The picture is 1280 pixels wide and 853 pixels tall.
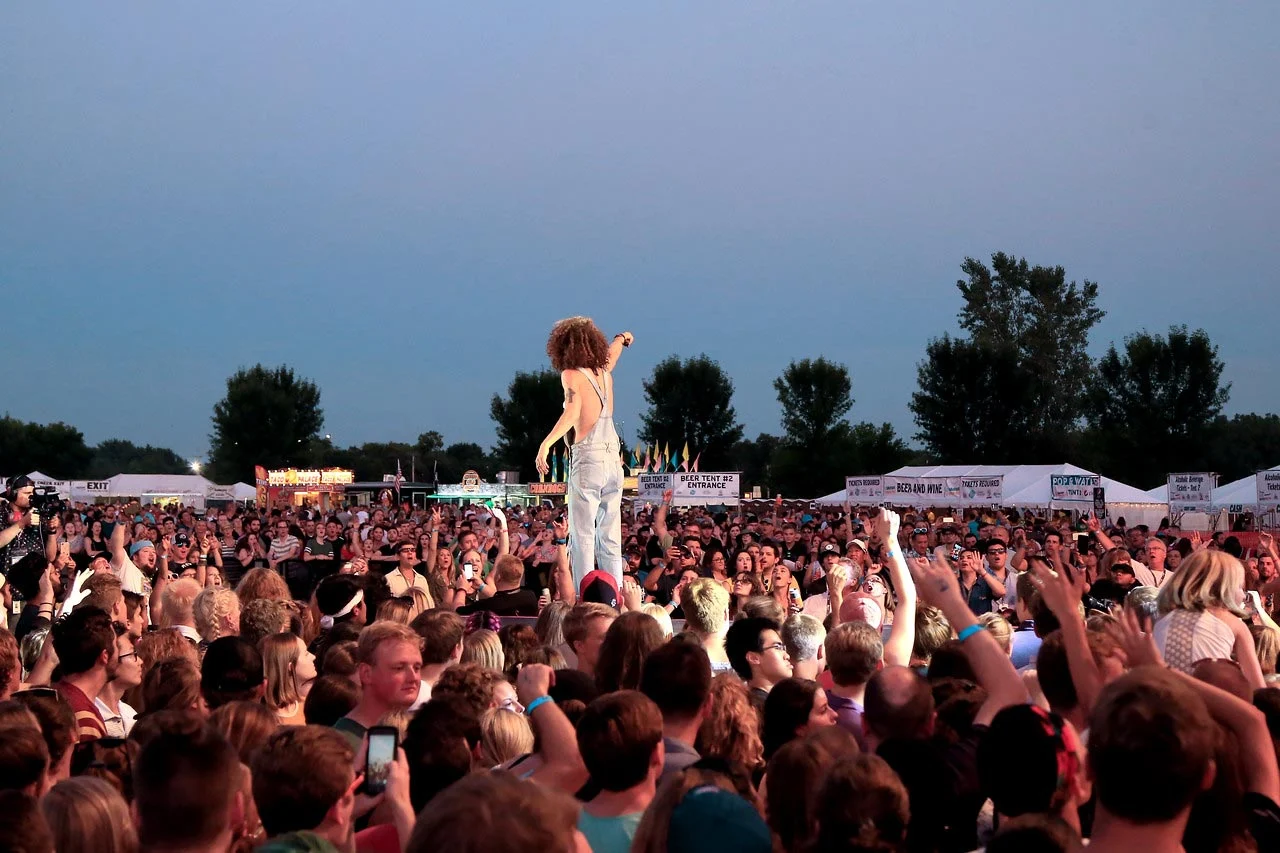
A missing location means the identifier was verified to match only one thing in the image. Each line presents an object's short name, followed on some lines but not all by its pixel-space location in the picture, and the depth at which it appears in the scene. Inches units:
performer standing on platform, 433.4
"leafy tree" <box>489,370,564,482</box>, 3846.0
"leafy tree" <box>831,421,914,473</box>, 2898.6
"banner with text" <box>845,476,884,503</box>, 1323.8
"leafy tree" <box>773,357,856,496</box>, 2955.2
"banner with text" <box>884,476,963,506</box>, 1242.6
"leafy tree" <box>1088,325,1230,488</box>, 2351.1
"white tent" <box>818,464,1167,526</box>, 1240.2
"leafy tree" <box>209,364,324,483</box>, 3786.9
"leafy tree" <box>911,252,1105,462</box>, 2610.7
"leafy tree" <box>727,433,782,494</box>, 4094.0
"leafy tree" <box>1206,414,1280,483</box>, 2554.1
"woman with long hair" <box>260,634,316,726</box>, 213.8
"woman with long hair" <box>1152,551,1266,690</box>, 214.1
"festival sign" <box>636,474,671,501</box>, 1058.7
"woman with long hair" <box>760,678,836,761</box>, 174.1
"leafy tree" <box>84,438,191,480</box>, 5546.3
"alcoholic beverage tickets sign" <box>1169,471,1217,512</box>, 915.4
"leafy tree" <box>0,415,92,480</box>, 4205.2
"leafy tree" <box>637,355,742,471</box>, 3427.7
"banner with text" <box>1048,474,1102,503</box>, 1063.6
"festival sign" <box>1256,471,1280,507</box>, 842.2
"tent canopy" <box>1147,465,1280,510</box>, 1042.7
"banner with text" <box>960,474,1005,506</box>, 1210.6
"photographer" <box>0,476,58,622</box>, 430.3
